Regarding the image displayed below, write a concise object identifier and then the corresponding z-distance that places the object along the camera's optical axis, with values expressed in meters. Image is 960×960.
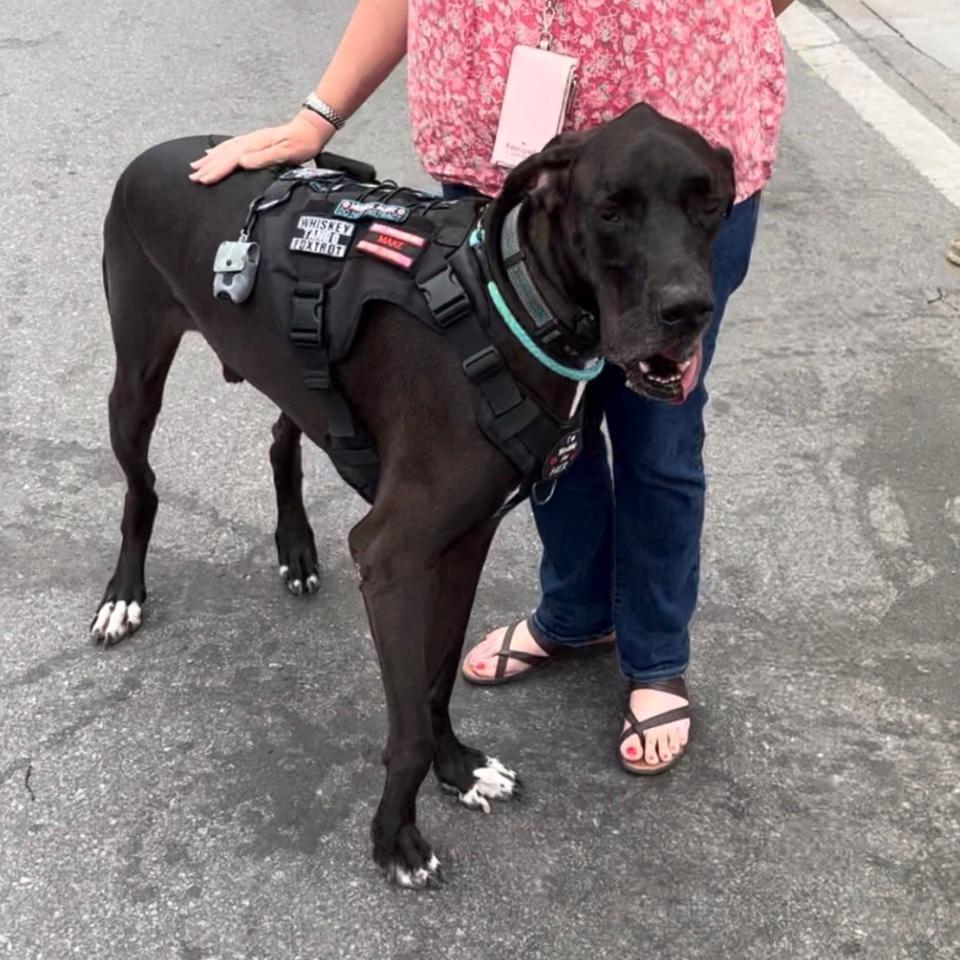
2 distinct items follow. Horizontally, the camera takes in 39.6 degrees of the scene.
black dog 2.12
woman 2.36
